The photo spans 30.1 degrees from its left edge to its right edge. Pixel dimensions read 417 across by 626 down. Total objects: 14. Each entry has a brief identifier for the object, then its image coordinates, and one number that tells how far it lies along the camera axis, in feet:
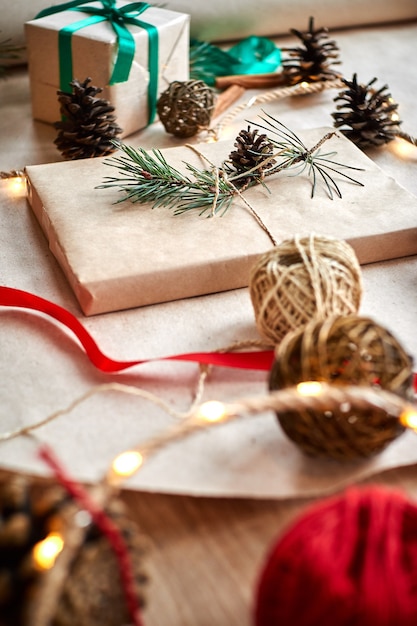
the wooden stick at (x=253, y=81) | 3.89
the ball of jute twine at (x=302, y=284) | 2.02
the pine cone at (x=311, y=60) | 3.79
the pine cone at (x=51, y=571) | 1.30
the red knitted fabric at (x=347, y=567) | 1.31
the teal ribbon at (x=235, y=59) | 3.98
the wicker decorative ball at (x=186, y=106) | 3.27
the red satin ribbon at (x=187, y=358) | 2.15
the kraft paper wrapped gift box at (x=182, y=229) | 2.41
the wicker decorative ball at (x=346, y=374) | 1.71
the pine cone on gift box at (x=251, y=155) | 2.76
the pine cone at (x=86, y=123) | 2.99
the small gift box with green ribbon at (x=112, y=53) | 3.19
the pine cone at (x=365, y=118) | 3.26
